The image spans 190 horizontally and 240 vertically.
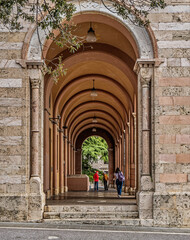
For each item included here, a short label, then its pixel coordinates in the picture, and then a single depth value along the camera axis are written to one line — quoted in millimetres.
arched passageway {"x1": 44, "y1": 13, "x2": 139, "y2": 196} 15459
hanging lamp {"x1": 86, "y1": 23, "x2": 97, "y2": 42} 13578
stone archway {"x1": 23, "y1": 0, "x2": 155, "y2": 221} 11688
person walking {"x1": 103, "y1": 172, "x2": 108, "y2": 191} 30859
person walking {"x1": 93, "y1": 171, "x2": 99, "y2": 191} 29338
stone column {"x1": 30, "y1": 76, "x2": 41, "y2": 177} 11828
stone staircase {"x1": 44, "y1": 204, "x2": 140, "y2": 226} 11438
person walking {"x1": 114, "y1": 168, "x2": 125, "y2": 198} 18247
